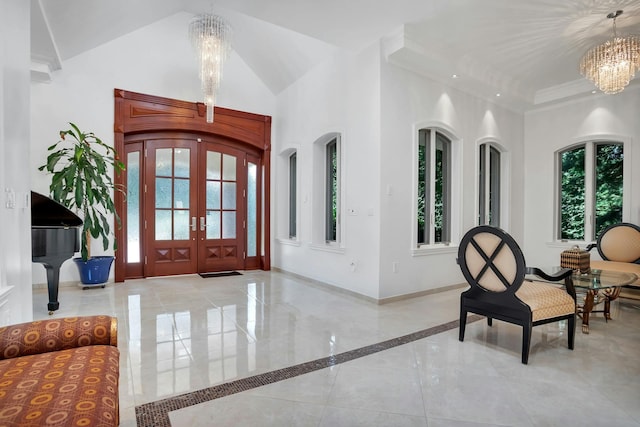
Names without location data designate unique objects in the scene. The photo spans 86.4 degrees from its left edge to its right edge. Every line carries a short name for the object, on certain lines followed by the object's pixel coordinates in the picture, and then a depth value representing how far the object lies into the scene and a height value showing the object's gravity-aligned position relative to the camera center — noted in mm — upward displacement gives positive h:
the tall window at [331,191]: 5469 +298
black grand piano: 3383 -278
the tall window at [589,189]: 5445 +351
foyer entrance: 5559 +319
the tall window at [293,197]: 6422 +233
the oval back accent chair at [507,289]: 2553 -638
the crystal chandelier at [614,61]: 3695 +1658
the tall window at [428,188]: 4957 +312
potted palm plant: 4250 +285
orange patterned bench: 1017 -611
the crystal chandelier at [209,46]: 4551 +2212
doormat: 5938 -1155
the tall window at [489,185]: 5855 +431
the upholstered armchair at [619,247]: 4383 -518
